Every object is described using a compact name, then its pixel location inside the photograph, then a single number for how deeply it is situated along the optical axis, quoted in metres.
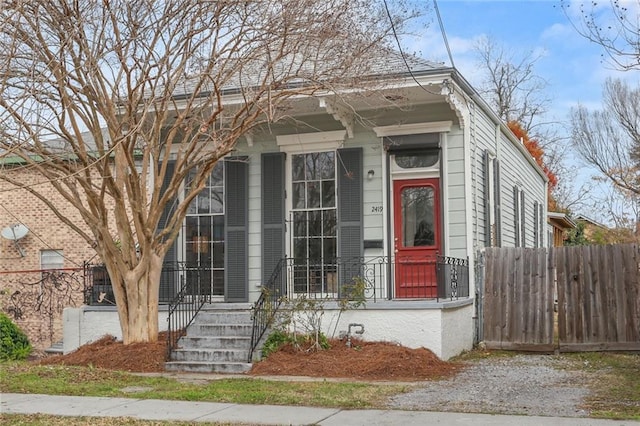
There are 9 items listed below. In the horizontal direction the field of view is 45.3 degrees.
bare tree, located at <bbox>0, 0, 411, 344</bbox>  10.55
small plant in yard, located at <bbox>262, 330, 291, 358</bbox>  11.55
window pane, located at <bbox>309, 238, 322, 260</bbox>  14.20
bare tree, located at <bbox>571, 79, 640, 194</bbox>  25.33
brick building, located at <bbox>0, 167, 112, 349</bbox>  19.44
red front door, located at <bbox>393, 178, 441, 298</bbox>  13.34
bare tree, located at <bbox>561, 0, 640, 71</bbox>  9.17
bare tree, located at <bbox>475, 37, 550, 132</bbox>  40.22
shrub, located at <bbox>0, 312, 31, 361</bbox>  17.41
